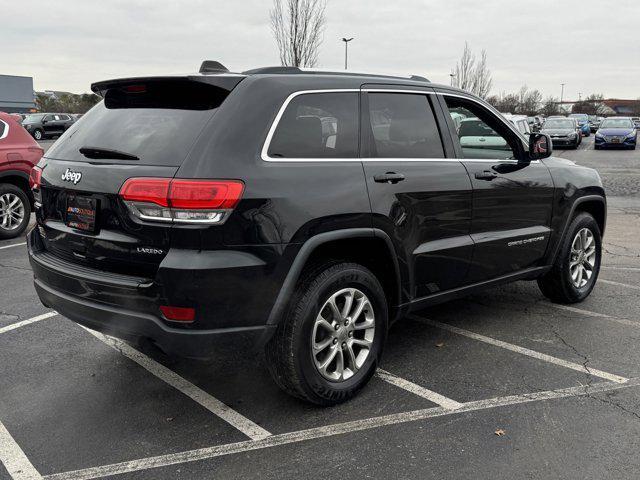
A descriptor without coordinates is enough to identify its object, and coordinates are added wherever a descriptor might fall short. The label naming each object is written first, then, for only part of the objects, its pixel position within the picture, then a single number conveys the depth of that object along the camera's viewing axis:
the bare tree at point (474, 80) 48.08
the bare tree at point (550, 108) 80.88
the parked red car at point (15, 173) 8.19
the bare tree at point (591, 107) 90.00
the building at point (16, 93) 55.81
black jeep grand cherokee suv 2.86
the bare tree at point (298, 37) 23.45
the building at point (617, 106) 92.67
